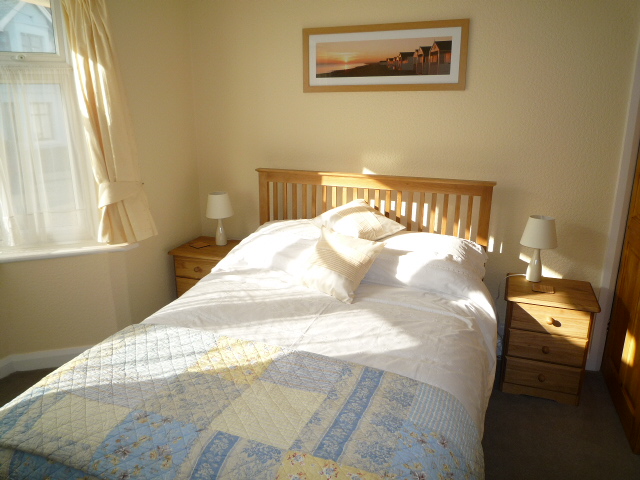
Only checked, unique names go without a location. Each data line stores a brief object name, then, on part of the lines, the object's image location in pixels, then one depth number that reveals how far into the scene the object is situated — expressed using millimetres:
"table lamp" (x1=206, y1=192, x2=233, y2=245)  3354
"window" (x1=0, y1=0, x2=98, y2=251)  2557
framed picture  2852
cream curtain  2588
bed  1375
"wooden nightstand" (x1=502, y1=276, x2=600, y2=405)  2543
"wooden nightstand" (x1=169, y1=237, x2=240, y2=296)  3301
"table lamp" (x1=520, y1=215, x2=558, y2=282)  2625
